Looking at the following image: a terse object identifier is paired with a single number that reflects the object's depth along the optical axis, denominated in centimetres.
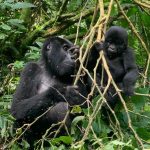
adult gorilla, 729
